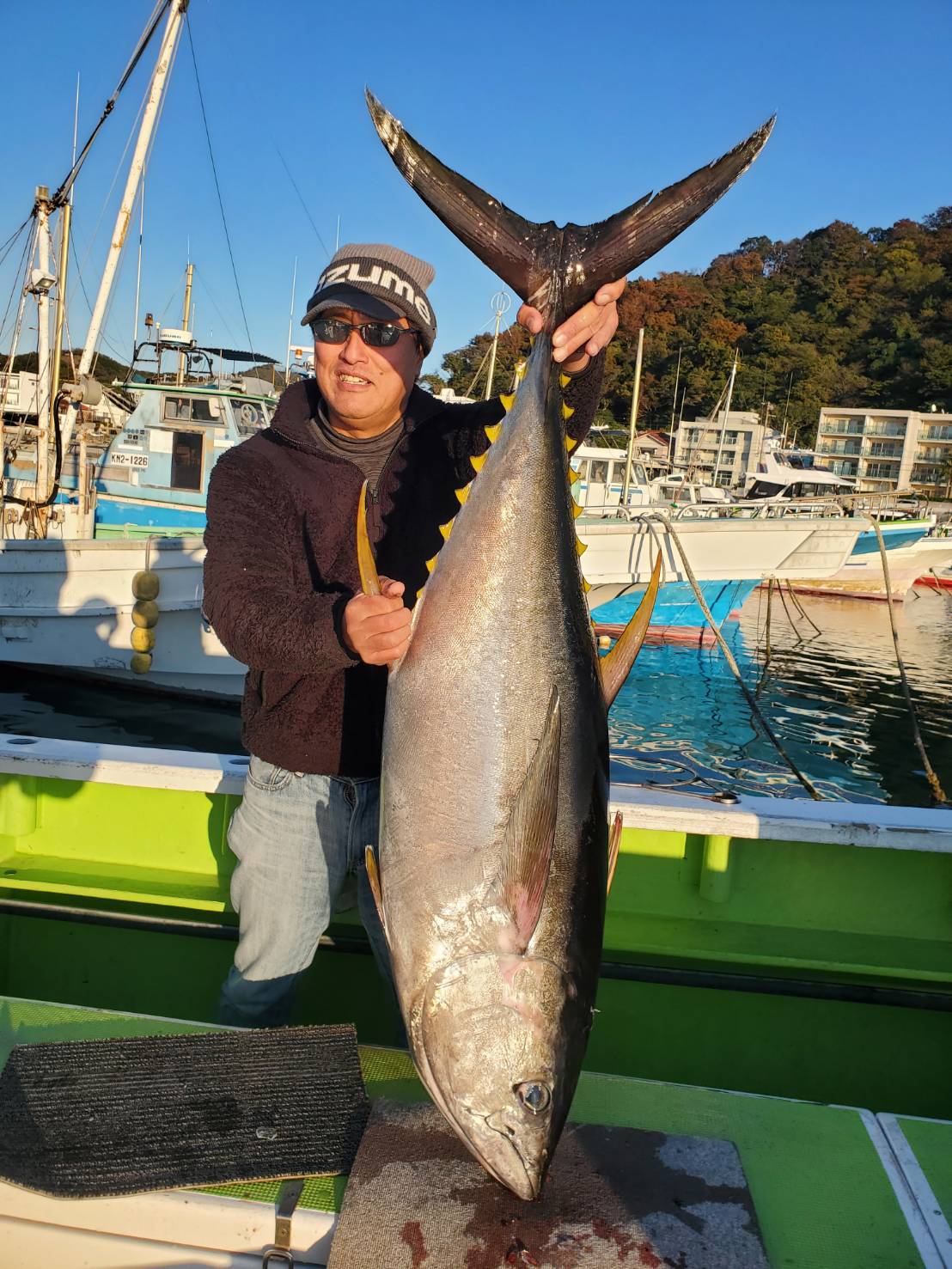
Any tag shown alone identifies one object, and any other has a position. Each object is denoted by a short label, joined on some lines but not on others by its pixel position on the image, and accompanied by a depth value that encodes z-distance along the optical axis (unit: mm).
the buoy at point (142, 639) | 9141
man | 2008
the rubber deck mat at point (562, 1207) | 1343
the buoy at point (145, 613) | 9016
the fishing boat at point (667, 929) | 2469
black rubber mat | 1507
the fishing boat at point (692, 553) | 13531
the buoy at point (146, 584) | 8922
